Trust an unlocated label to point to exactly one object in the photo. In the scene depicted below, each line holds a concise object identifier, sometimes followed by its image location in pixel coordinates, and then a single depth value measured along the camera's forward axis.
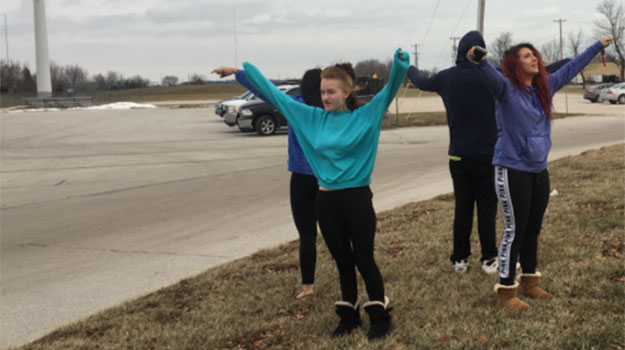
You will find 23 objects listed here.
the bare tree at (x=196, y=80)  114.59
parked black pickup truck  22.47
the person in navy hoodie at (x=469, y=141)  4.80
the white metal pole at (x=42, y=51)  69.81
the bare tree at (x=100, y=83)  77.57
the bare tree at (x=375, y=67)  31.78
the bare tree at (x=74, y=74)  121.73
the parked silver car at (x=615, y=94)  42.16
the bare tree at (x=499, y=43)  86.56
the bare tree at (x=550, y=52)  101.15
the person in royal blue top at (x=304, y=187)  4.38
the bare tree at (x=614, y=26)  69.81
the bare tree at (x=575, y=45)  87.44
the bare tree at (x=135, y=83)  91.62
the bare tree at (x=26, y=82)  100.88
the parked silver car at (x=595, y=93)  44.47
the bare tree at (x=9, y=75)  105.25
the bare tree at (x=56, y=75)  106.40
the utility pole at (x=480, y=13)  22.64
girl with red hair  4.00
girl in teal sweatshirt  3.65
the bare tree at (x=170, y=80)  114.21
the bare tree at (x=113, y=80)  90.54
